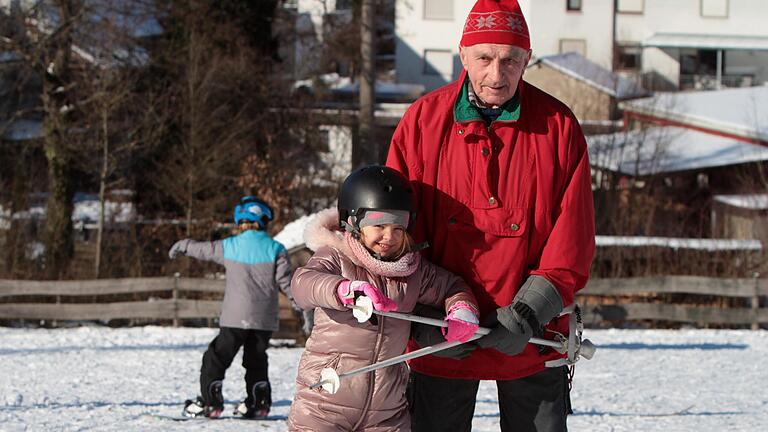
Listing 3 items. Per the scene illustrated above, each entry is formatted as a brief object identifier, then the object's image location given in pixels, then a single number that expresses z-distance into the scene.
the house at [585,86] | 29.28
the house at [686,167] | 22.70
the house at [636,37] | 41.69
